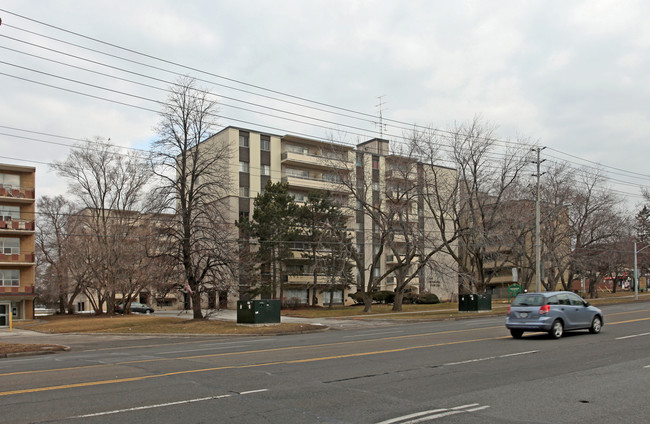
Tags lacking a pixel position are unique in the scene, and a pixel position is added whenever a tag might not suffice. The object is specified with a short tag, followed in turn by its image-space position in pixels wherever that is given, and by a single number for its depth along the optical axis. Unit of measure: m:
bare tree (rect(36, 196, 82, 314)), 55.81
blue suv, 17.19
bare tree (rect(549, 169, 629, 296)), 53.28
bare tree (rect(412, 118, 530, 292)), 42.16
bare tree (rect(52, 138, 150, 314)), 51.62
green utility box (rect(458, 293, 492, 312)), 38.28
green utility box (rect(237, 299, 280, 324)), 29.30
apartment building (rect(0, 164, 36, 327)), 51.78
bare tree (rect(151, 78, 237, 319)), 33.84
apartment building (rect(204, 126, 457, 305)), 61.44
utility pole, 39.47
